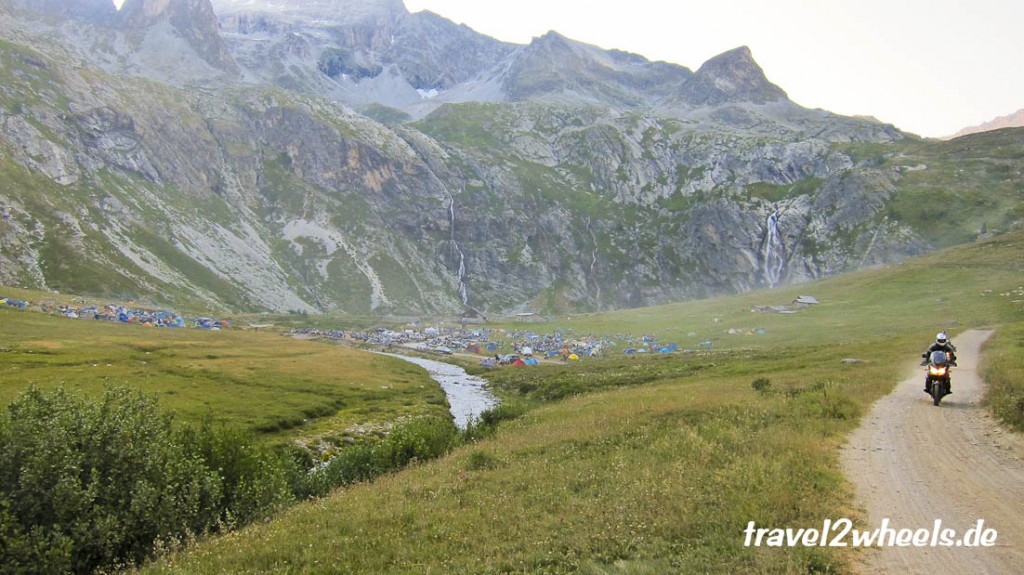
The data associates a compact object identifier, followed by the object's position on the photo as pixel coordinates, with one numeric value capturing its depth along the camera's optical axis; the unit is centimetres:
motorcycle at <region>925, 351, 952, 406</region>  2462
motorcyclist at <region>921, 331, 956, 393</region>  2561
